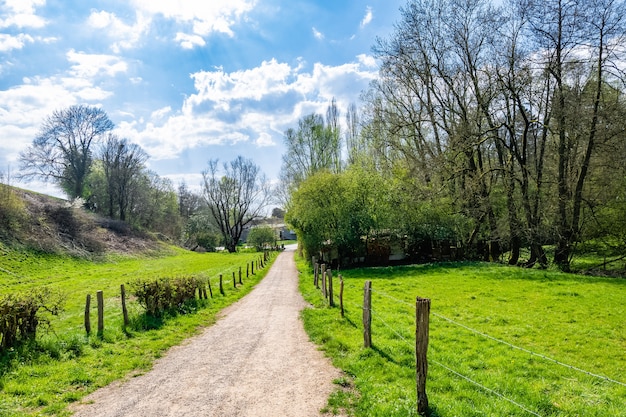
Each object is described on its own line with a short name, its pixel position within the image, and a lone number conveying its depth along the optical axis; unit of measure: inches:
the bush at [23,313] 290.4
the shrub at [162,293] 445.7
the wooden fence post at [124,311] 414.2
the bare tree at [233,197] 2340.1
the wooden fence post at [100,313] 377.7
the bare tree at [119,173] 1882.4
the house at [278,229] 3141.7
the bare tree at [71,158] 1678.2
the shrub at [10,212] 1124.5
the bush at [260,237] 2378.2
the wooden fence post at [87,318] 369.1
